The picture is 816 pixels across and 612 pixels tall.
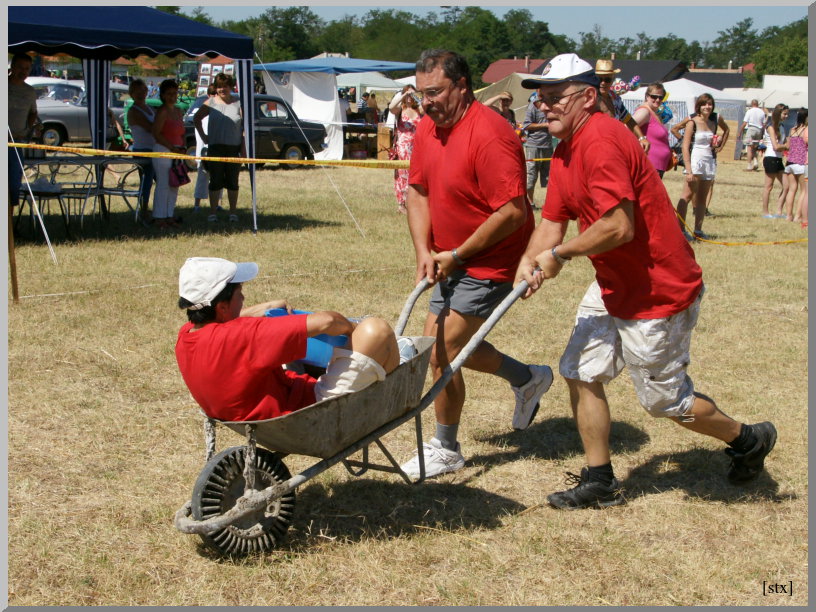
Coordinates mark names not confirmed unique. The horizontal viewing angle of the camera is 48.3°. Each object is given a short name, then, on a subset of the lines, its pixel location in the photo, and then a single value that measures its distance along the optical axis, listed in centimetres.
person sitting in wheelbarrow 336
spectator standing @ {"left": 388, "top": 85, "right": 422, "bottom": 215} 1370
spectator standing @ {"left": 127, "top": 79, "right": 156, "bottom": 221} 1197
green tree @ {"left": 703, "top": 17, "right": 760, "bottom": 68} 14312
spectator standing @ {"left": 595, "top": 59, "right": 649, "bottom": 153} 913
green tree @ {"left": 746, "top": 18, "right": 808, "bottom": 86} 6904
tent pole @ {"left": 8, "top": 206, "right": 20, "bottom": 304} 702
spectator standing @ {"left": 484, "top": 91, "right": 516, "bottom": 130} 1445
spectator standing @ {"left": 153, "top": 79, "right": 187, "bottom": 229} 1166
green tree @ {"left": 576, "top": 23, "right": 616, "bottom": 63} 13812
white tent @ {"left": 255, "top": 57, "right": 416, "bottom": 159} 2520
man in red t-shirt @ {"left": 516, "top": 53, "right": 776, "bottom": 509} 361
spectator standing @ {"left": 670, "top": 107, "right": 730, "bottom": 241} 1180
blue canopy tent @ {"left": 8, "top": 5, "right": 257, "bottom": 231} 1009
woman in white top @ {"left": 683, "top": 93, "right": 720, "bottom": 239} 1164
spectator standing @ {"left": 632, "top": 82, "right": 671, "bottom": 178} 1093
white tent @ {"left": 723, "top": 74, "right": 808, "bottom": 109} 3931
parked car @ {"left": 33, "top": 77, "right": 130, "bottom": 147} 2273
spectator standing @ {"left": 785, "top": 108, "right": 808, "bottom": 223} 1334
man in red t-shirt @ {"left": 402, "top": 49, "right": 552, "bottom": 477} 405
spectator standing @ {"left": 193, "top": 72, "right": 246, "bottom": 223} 1205
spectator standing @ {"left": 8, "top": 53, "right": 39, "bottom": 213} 1074
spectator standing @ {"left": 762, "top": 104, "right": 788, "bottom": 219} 1407
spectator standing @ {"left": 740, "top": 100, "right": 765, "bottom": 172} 2488
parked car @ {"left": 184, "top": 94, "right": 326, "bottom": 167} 2011
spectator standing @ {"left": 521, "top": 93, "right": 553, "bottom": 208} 1349
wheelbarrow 339
